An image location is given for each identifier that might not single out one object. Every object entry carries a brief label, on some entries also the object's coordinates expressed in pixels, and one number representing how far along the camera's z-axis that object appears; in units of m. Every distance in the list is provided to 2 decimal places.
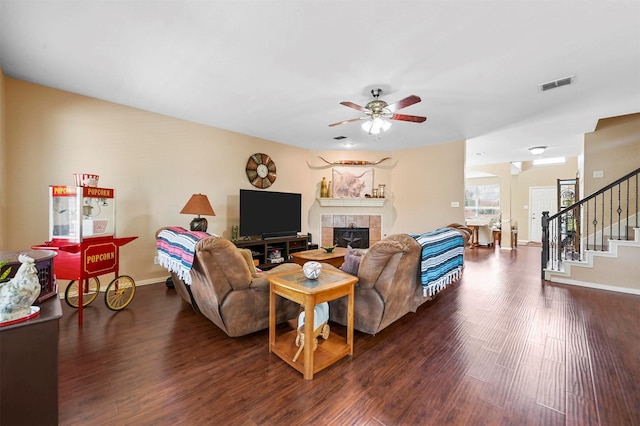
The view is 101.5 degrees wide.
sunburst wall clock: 5.19
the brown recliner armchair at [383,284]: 2.18
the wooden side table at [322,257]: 3.96
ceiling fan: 3.02
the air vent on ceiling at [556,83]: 2.91
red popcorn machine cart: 2.60
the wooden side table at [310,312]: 1.80
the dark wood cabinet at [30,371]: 1.03
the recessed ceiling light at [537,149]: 6.06
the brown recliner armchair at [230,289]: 2.09
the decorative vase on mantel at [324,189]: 6.16
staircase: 3.78
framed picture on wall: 6.28
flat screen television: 4.72
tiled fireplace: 6.27
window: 9.27
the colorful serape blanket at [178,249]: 2.27
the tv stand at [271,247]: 4.64
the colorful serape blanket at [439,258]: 2.43
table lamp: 3.84
